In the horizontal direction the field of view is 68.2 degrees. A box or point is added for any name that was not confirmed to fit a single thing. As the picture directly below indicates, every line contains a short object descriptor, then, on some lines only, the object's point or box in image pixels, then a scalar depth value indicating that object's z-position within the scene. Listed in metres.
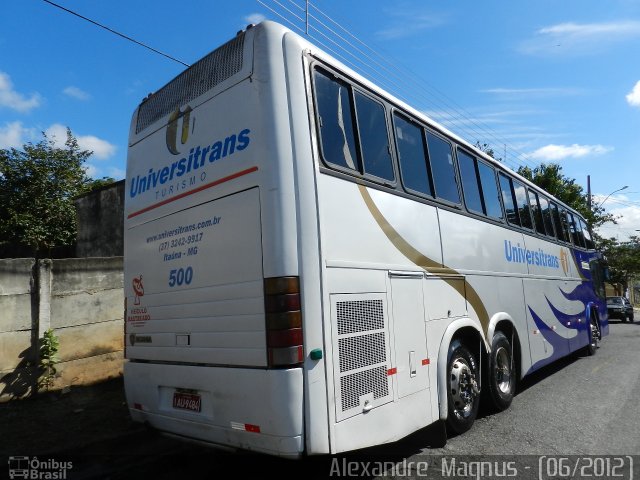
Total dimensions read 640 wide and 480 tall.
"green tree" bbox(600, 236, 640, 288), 41.84
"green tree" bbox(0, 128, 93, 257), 17.31
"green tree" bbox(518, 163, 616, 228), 25.17
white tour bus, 3.31
